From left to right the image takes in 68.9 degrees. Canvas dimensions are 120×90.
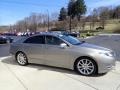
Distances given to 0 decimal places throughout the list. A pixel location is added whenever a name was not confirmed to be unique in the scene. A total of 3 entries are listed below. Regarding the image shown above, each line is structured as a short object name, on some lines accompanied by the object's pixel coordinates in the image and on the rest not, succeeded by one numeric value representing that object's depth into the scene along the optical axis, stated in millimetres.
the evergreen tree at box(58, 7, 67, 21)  40259
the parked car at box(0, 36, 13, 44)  9743
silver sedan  2810
